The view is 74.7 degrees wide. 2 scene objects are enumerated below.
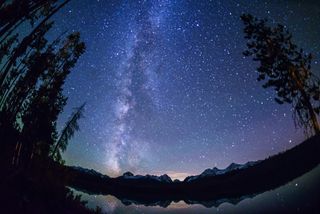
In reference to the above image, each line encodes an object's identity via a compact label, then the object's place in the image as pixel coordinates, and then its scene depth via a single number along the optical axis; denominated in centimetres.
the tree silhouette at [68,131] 1256
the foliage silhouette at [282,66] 951
